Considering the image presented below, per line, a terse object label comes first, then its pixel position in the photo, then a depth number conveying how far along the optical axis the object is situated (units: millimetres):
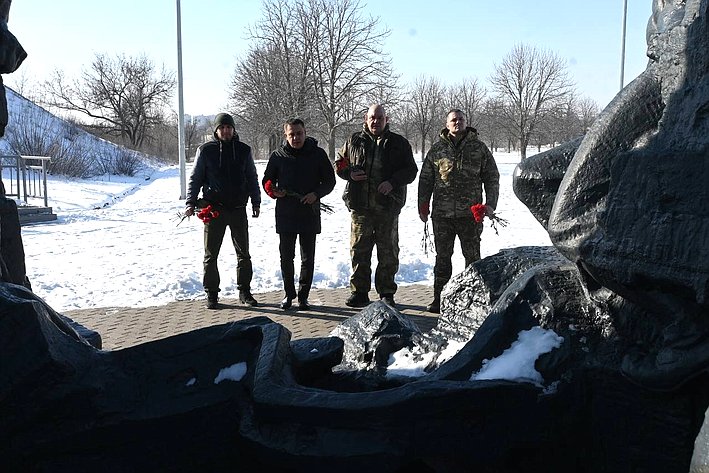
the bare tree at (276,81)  28969
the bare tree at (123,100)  47531
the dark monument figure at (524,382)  1806
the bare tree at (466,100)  40469
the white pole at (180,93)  18608
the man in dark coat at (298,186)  5887
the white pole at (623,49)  23266
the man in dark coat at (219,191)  5996
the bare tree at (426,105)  39094
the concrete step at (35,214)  13016
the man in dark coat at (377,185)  5832
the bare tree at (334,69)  28375
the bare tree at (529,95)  34031
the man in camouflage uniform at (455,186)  5664
